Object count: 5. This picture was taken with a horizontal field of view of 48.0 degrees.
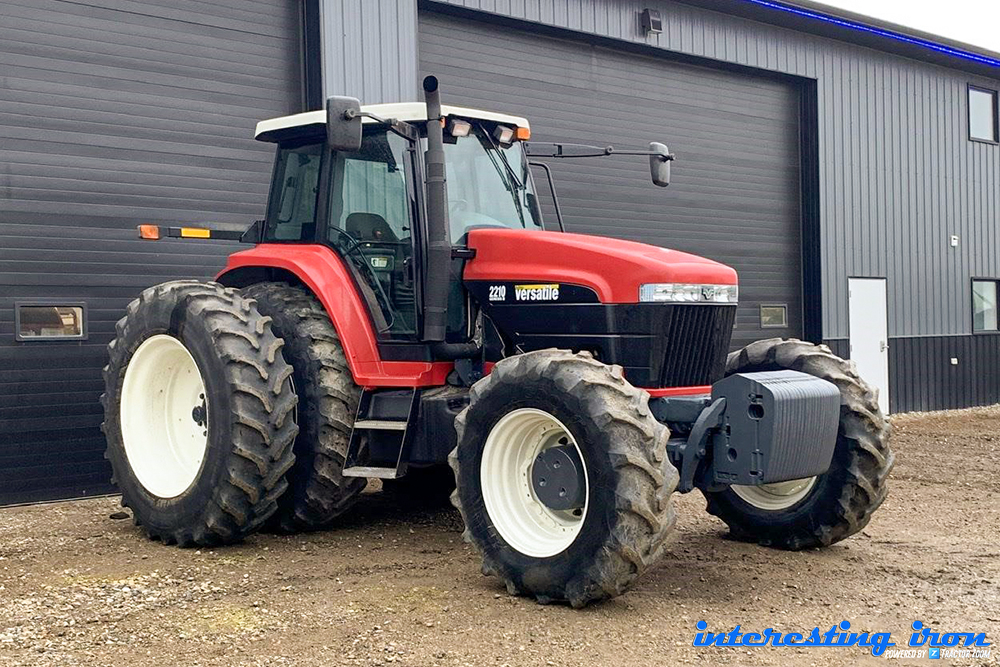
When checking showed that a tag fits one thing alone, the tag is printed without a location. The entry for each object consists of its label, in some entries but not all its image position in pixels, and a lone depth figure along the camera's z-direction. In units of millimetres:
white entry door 15375
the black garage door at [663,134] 11836
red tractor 5324
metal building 8477
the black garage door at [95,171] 8320
